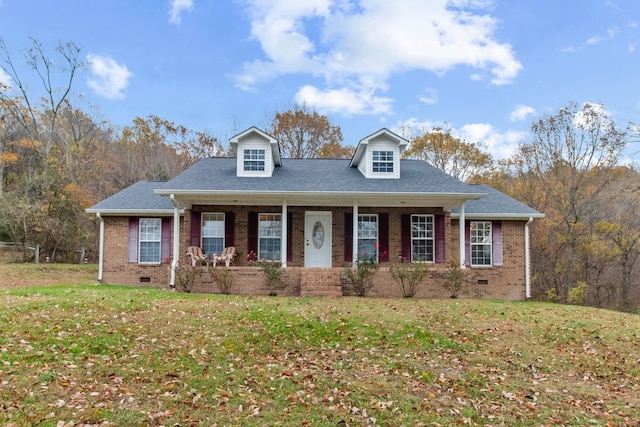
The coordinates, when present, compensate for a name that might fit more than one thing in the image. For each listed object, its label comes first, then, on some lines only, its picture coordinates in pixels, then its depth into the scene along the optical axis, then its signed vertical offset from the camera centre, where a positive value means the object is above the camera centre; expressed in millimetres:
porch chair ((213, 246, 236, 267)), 14148 -330
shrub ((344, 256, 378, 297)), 13117 -872
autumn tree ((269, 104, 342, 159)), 29750 +7364
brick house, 14406 +823
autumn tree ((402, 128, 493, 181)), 28438 +5947
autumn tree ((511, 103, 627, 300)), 20984 +3227
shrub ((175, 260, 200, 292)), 13133 -909
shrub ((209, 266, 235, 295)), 13070 -954
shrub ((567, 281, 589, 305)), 20453 -2068
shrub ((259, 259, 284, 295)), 13070 -863
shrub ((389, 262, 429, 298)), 13102 -824
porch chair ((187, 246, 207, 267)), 14180 -306
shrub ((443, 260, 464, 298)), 13289 -923
